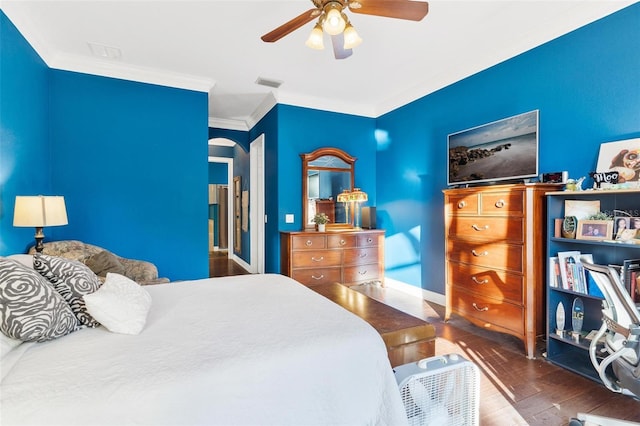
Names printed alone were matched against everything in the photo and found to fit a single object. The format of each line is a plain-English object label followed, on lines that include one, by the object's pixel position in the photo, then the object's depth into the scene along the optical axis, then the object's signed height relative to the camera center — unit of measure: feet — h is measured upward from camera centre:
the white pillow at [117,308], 4.05 -1.42
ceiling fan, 5.46 +3.79
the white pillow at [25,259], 5.00 -0.87
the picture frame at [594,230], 6.52 -0.52
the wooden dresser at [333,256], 12.41 -2.14
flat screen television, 8.71 +1.86
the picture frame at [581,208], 7.10 -0.02
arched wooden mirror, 13.94 +1.29
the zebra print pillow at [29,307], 3.45 -1.20
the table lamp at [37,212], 6.97 -0.05
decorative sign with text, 6.60 +0.69
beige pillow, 7.25 -1.39
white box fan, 4.10 -2.66
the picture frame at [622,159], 6.55 +1.12
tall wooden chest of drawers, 7.66 -1.45
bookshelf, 6.84 -2.04
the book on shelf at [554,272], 7.35 -1.65
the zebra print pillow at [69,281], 4.25 -1.08
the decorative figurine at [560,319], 7.39 -2.86
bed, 2.74 -1.76
